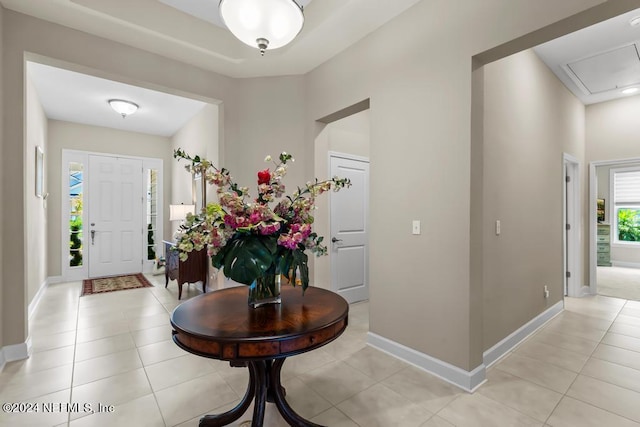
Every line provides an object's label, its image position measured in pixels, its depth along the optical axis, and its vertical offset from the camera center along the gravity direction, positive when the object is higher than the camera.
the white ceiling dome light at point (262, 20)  1.71 +1.16
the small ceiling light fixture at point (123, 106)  4.38 +1.62
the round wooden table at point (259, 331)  1.21 -0.49
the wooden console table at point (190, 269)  4.28 -0.81
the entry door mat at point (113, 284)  4.80 -1.22
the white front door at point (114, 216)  5.73 -0.03
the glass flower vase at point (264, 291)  1.57 -0.41
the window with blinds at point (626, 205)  7.04 +0.20
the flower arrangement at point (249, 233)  1.41 -0.09
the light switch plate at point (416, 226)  2.41 -0.10
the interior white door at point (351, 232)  3.91 -0.24
